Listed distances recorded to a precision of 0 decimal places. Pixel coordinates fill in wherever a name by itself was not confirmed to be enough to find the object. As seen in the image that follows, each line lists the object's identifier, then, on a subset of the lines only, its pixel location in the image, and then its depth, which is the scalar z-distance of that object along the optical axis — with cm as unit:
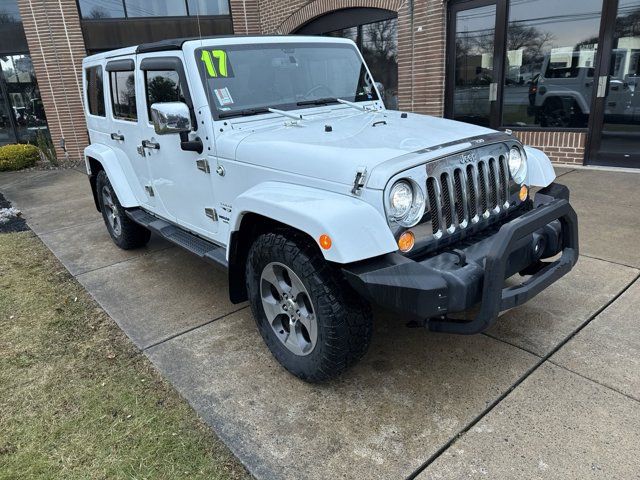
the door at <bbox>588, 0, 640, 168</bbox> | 652
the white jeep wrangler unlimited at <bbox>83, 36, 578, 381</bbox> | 226
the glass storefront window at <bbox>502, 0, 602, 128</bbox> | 693
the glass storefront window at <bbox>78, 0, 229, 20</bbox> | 1159
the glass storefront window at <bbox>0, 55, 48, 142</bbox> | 1221
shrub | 1116
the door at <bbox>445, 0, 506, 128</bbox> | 780
